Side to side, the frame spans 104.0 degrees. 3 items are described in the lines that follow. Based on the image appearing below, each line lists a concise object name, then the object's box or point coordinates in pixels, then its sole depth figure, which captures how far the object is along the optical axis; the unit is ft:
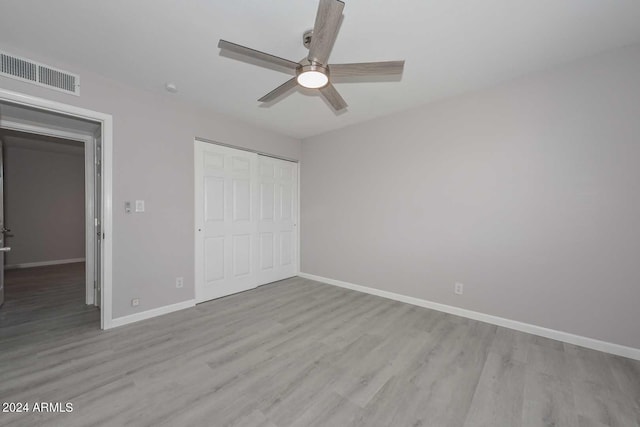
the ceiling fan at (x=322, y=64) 4.66
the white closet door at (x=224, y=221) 11.25
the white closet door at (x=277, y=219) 13.98
